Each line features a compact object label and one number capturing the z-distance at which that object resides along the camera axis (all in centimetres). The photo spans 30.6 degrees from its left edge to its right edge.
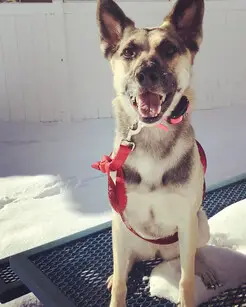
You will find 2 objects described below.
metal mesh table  184
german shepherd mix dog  156
